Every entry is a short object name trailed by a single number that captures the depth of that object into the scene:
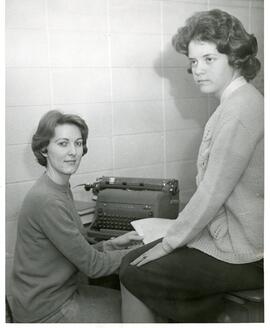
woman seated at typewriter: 1.33
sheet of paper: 1.45
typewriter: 1.65
